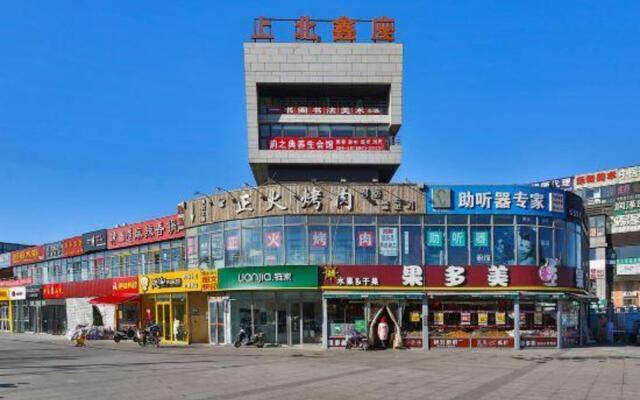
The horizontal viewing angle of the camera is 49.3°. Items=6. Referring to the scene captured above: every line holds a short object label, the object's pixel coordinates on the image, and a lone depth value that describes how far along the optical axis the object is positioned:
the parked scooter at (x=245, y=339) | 36.22
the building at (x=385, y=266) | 34.81
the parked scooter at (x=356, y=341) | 34.50
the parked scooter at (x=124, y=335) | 44.84
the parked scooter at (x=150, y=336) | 39.66
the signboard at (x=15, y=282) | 67.44
